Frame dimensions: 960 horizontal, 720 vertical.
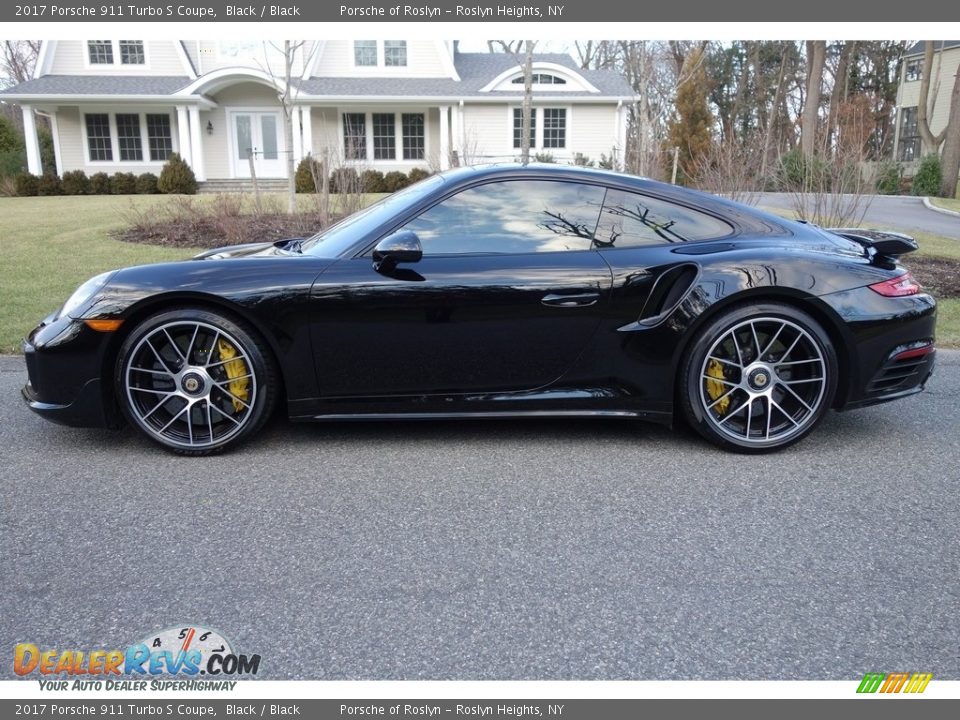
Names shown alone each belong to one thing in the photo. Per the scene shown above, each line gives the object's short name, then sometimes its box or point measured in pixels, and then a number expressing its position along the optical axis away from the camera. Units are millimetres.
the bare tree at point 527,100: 16125
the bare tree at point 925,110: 33938
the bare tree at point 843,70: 42812
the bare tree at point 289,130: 14355
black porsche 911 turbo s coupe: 3744
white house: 25125
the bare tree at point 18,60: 41906
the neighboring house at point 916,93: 37594
